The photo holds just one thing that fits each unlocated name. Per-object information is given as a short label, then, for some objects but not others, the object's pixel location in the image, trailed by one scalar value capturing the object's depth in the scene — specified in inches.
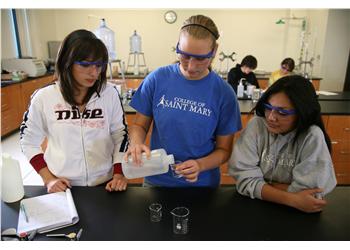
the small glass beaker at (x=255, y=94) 130.1
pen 39.4
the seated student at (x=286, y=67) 157.5
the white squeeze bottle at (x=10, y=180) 43.2
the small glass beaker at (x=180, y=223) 36.8
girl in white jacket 46.6
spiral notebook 37.9
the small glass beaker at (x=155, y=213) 39.2
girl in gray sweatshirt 41.7
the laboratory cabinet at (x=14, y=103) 164.4
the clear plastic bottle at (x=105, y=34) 121.1
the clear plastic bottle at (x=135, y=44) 201.6
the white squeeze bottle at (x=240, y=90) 138.4
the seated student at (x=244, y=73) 156.6
